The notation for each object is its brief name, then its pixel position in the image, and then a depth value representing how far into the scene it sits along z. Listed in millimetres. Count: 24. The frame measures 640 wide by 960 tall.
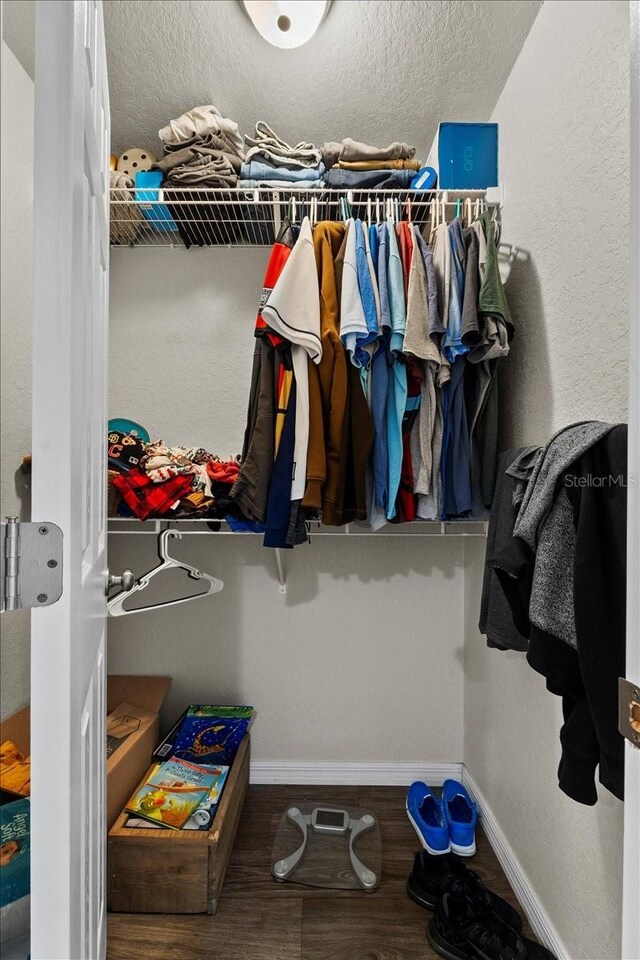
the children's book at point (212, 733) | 1937
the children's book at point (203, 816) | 1554
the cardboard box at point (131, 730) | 1625
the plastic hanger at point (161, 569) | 1608
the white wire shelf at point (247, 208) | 1765
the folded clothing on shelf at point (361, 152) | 1773
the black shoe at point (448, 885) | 1468
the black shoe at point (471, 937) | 1331
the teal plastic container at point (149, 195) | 1826
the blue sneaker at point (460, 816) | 1742
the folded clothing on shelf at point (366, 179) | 1764
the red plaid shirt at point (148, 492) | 1750
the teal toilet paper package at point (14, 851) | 509
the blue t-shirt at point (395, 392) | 1601
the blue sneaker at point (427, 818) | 1740
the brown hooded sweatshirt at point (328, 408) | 1594
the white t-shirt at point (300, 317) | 1562
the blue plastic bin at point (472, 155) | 1780
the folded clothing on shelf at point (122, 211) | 1849
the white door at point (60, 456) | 585
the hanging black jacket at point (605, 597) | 916
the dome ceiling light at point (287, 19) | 1444
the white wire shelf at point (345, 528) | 2008
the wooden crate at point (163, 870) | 1502
